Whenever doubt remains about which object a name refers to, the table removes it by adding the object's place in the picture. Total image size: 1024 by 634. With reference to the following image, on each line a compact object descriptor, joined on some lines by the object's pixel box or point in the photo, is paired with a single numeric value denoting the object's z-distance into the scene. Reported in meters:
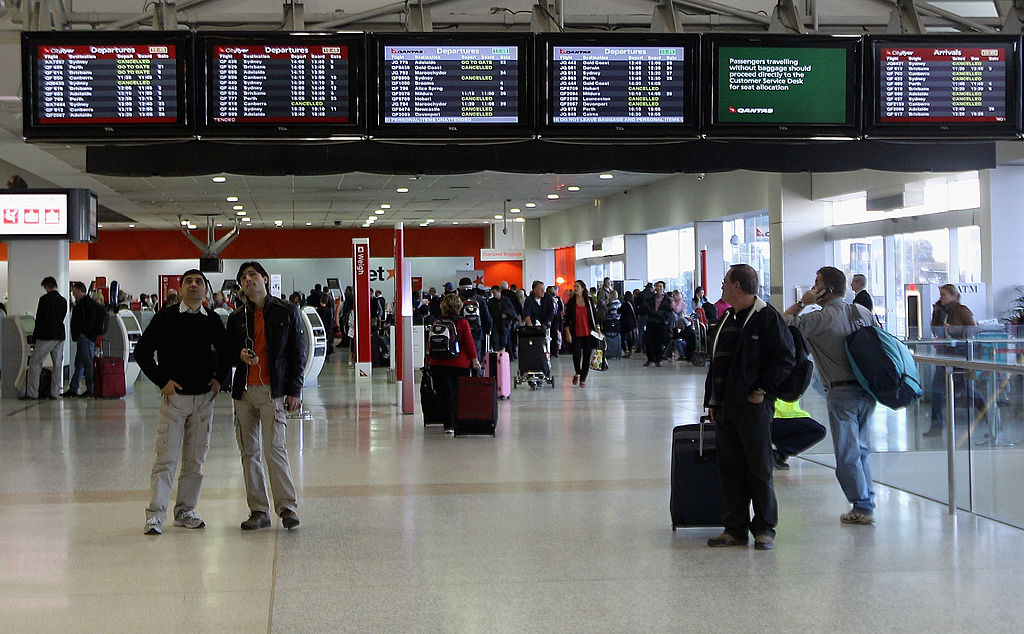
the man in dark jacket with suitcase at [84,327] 16.31
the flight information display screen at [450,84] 7.10
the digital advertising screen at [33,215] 14.41
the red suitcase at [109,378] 16.08
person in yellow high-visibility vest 8.16
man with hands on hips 6.56
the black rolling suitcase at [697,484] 6.30
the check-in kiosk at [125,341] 17.36
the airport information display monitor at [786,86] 7.27
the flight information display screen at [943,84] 7.40
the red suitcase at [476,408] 11.07
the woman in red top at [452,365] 11.37
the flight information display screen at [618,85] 7.16
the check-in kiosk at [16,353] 16.52
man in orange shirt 6.55
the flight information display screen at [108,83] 6.95
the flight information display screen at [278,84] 7.02
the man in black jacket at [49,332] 15.55
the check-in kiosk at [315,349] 17.72
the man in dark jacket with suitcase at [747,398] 5.91
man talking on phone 6.79
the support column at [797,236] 20.20
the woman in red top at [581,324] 16.44
